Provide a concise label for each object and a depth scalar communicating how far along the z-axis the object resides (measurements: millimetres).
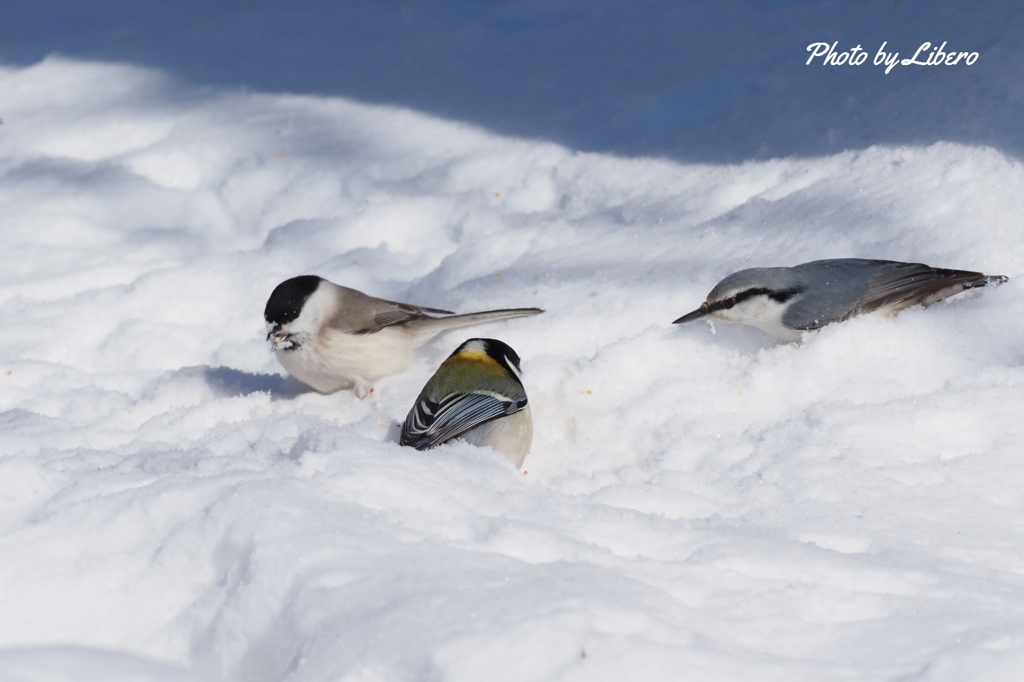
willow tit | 7148
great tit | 5855
